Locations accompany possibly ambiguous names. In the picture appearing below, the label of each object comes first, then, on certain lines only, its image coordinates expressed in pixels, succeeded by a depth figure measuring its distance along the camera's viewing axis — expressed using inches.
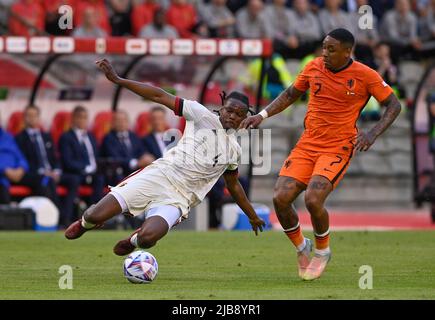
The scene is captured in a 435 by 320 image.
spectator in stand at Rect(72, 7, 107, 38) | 947.7
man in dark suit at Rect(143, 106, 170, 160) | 890.1
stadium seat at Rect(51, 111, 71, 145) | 908.0
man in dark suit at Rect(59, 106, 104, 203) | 872.9
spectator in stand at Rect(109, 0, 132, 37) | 1008.9
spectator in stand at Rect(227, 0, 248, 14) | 1096.8
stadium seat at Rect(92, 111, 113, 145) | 925.8
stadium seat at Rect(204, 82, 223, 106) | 954.7
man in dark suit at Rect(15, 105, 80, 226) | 855.1
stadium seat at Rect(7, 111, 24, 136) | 893.8
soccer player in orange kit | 505.7
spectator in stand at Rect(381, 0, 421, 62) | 1123.9
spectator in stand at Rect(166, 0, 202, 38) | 1038.4
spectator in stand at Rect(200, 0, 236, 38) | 1043.9
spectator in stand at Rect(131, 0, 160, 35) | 1009.5
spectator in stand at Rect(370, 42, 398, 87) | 1032.1
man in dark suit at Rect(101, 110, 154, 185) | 882.8
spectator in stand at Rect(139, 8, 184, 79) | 936.9
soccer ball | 485.4
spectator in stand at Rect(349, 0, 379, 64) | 1032.8
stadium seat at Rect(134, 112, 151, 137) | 929.5
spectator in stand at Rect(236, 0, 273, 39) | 1043.9
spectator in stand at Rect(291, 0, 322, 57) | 1075.3
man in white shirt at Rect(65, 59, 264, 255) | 507.8
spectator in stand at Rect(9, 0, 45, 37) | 948.6
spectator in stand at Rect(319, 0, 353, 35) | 1088.2
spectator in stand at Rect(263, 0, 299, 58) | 1059.3
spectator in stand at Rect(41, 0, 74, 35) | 960.9
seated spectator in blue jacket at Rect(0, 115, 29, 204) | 844.0
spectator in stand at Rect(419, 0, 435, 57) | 1135.6
